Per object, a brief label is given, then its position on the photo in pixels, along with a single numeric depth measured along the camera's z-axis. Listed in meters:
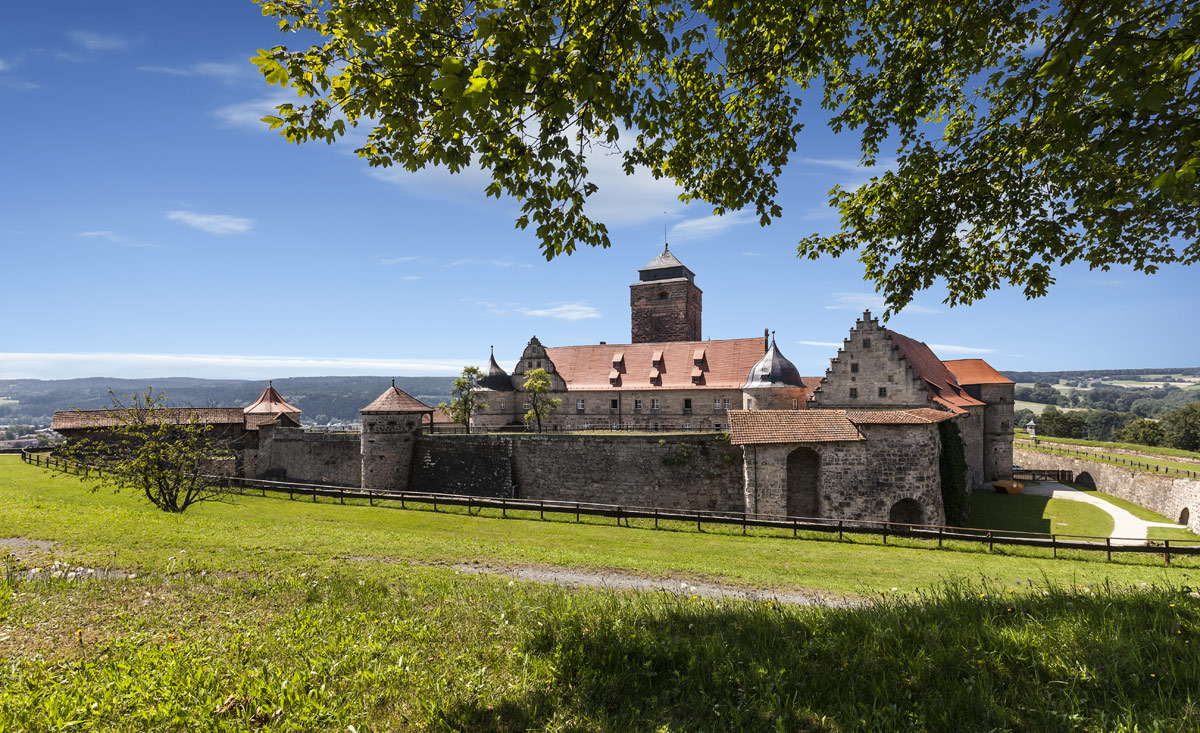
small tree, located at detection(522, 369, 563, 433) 40.03
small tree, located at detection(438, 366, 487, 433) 42.31
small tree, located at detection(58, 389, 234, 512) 17.89
